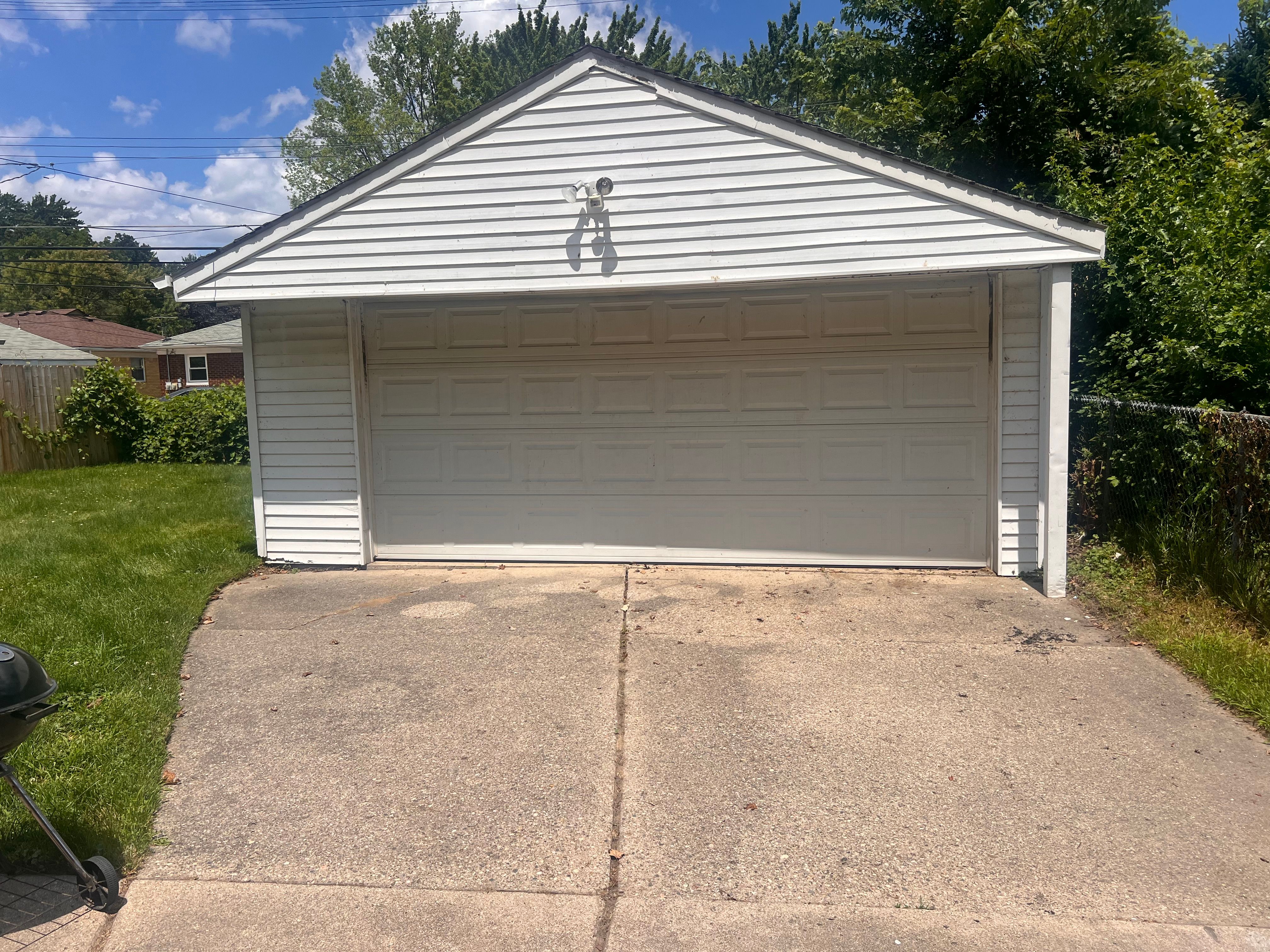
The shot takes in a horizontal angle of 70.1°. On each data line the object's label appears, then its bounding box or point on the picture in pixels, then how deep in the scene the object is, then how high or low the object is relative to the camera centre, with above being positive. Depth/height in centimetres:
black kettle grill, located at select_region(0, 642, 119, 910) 275 -91
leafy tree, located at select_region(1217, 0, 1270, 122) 1694 +686
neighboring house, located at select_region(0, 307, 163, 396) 3228 +330
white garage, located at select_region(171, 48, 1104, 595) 643 +56
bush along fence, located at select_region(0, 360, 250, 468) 1495 -1
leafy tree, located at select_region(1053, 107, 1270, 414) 680 +105
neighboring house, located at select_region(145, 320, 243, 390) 3061 +243
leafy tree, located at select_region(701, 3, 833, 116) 2628 +1007
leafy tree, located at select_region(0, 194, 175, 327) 5006 +788
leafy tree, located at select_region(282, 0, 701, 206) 3941 +1433
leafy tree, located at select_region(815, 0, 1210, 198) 1177 +454
